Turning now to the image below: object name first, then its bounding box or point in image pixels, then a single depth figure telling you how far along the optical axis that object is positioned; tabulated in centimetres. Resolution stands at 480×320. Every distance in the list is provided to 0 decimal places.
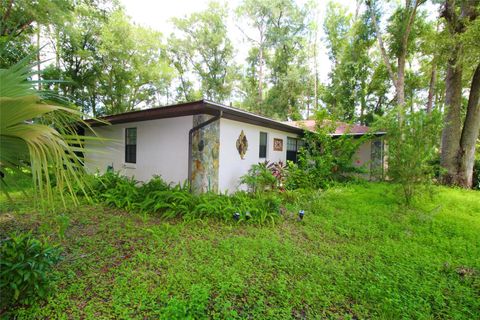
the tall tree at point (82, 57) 1310
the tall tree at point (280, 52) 1858
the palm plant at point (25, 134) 110
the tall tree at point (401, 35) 915
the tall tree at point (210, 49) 1959
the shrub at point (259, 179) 615
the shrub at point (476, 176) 897
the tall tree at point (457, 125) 764
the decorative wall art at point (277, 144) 794
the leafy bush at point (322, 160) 729
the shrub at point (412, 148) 470
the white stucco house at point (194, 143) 526
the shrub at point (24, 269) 182
